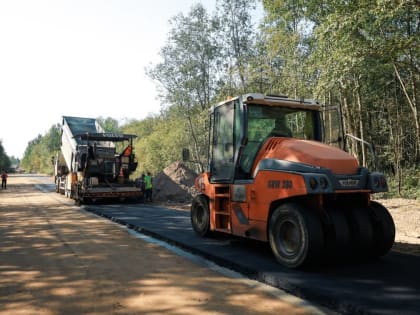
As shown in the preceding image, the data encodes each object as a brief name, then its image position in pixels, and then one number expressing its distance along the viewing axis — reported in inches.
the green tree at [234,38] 994.1
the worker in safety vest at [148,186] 663.1
